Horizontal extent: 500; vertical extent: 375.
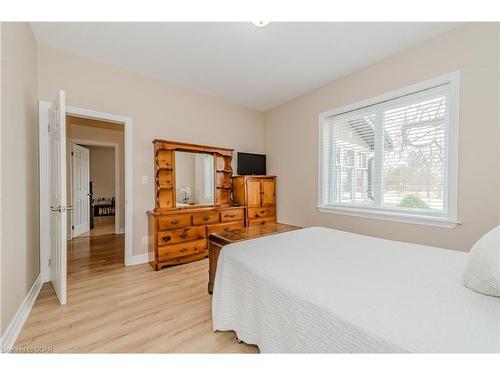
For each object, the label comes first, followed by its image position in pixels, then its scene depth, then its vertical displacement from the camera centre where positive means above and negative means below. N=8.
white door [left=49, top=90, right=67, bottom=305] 1.99 -0.10
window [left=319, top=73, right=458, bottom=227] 2.25 +0.36
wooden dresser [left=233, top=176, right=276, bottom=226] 3.75 -0.21
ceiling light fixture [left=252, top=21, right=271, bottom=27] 1.94 +1.41
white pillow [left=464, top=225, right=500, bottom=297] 0.93 -0.35
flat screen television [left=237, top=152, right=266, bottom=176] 4.02 +0.39
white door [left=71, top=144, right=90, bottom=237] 4.78 -0.13
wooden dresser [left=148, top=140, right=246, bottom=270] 2.91 -0.46
